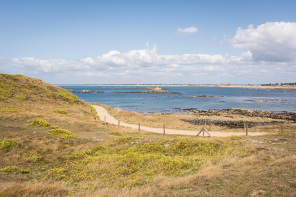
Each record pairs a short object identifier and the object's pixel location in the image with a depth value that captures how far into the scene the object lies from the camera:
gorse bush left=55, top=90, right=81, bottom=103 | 53.41
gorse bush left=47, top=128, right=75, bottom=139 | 19.44
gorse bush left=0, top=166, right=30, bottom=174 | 11.09
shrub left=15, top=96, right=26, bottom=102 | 40.59
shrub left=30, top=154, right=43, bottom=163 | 13.13
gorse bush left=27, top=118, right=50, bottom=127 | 22.88
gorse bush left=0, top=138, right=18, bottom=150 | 14.64
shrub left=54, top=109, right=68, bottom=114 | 35.52
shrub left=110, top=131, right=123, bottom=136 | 23.51
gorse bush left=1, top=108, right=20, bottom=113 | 27.99
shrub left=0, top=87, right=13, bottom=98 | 40.12
